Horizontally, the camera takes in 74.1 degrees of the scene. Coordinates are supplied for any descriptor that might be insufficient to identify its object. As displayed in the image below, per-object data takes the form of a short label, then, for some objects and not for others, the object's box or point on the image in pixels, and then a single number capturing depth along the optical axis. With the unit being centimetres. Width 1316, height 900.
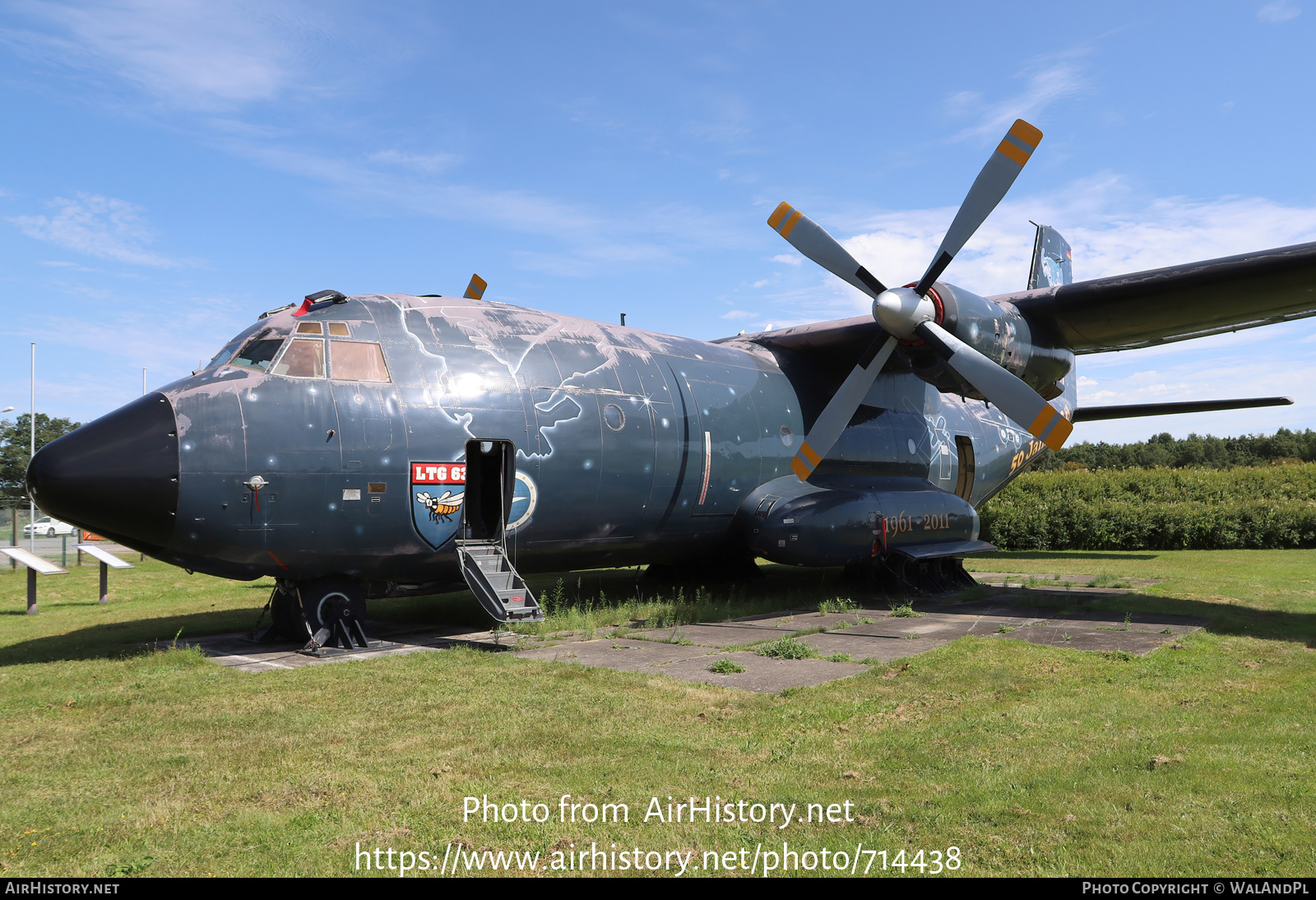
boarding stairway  961
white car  4156
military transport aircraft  877
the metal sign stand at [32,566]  1348
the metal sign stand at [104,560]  1439
